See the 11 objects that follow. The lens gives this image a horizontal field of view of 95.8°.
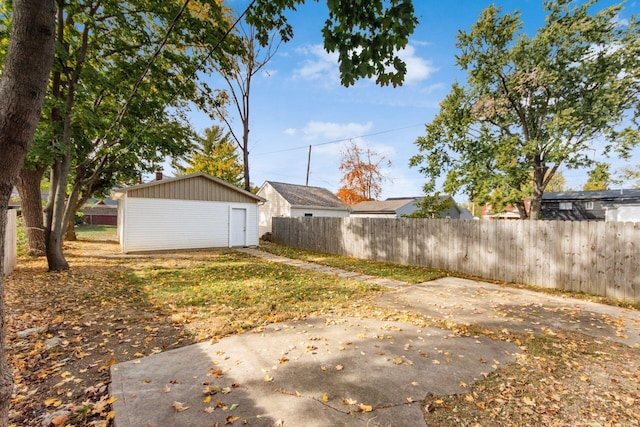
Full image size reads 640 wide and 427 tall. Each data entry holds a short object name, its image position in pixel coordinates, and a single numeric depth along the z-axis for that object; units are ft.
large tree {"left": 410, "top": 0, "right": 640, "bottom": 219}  37.42
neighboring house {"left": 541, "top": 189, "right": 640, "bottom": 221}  60.18
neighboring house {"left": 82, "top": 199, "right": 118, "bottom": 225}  109.72
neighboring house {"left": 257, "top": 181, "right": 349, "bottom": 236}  68.23
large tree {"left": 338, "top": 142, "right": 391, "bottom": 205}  97.60
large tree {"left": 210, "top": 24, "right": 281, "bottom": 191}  52.40
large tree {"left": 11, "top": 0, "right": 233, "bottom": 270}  23.06
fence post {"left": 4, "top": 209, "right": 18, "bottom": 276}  22.26
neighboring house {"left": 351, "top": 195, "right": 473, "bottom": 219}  84.53
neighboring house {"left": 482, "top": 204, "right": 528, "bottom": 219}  93.64
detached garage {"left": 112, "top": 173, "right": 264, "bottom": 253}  37.17
